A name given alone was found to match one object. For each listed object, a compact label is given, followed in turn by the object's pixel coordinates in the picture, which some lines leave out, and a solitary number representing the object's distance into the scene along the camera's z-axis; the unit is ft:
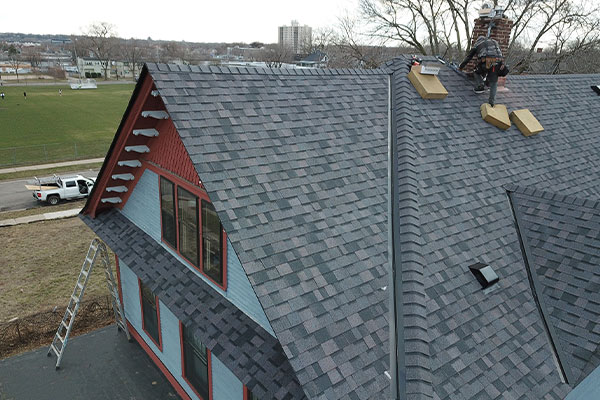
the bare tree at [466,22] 94.38
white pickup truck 81.18
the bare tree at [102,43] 445.78
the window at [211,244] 23.24
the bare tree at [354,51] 108.68
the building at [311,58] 293.68
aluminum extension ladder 33.71
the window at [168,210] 27.71
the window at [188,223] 25.29
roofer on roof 33.53
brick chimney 39.52
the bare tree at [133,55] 422.24
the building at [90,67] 419.54
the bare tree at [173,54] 461.57
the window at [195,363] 27.04
